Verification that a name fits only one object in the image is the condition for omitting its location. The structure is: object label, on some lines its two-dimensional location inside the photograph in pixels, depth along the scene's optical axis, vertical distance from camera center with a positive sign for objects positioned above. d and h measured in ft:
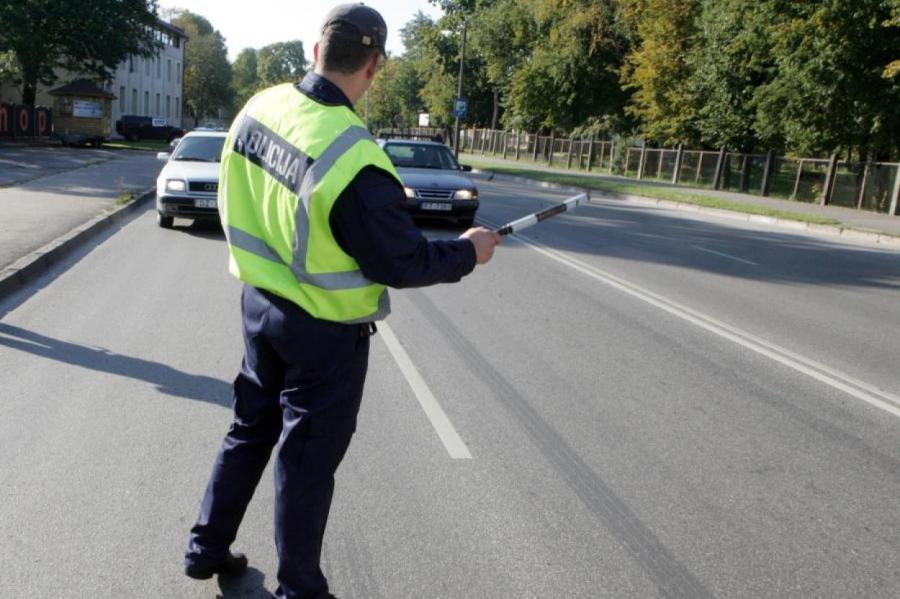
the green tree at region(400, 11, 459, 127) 233.55 +19.25
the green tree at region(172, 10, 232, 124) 316.40 +12.89
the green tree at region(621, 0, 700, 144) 130.82 +13.62
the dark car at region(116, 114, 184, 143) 191.42 -5.22
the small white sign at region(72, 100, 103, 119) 175.73 -2.15
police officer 8.32 -1.32
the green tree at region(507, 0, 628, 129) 161.17 +15.57
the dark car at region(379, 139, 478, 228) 48.96 -3.22
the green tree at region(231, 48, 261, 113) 501.89 +26.27
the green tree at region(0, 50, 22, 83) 135.23 +4.12
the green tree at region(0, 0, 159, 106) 138.21 +10.77
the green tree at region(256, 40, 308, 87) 537.65 +35.42
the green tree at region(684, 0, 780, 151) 106.42 +11.82
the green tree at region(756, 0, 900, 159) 84.58 +9.78
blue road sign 167.22 +5.46
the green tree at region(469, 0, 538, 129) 194.80 +23.47
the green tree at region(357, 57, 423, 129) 354.54 +13.90
